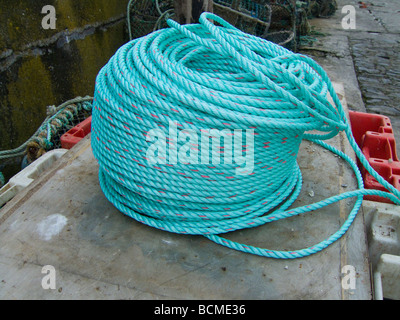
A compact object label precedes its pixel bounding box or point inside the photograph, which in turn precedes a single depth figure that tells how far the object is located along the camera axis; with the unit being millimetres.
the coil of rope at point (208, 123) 1351
